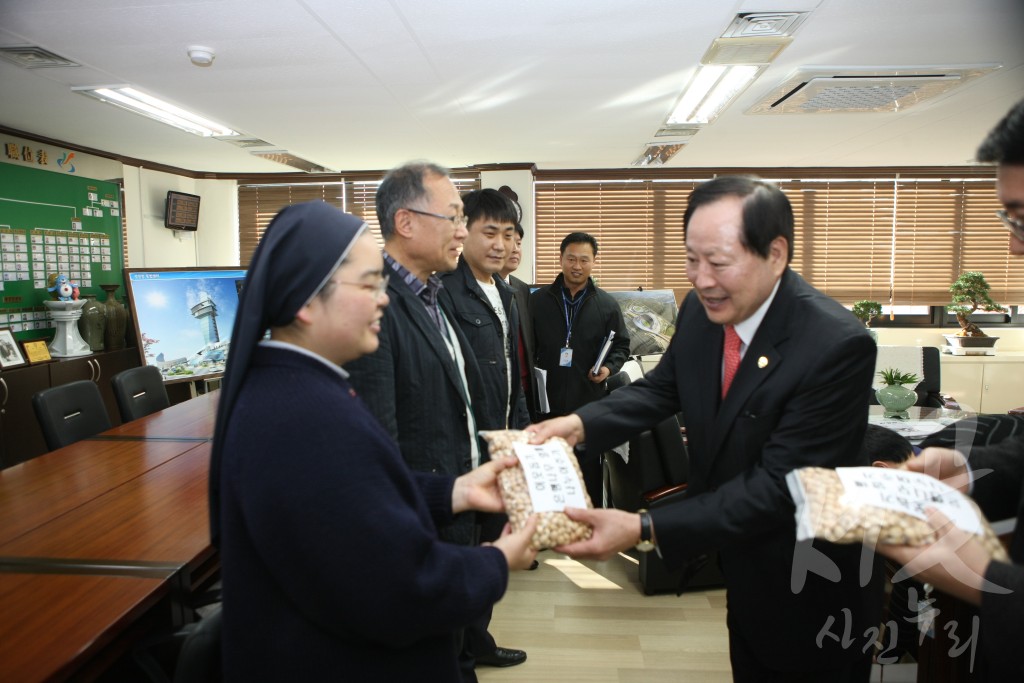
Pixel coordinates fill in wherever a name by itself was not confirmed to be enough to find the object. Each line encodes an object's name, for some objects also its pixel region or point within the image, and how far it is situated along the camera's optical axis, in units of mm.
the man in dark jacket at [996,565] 904
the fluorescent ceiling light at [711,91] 3326
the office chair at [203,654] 1142
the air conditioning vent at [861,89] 3311
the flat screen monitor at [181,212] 6055
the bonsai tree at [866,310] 6016
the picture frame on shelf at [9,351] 4285
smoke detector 2887
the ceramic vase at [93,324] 5000
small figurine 4824
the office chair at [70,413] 2930
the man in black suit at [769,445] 1304
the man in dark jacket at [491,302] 2438
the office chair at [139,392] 3494
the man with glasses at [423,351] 1749
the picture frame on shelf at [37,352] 4531
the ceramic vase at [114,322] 5152
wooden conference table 1323
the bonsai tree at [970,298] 5797
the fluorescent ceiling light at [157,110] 3631
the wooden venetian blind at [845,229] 6406
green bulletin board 4527
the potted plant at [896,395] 3514
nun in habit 894
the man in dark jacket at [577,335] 3957
